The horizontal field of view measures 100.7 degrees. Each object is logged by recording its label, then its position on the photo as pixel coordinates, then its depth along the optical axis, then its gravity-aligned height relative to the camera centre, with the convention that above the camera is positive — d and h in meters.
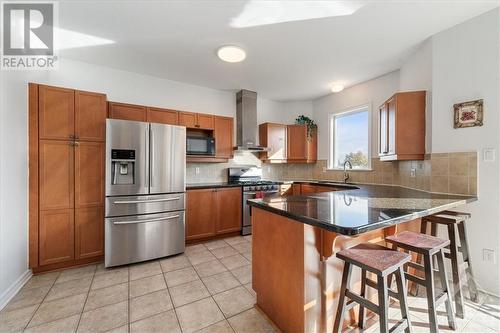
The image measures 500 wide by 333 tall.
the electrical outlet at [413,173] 2.75 -0.10
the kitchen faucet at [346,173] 4.00 -0.14
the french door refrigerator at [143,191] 2.50 -0.33
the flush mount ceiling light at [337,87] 3.48 +1.32
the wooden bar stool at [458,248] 1.74 -0.73
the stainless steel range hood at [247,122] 4.12 +0.89
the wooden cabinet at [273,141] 4.39 +0.54
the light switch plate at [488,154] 1.96 +0.11
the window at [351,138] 3.77 +0.54
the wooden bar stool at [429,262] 1.38 -0.69
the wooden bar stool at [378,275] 1.14 -0.65
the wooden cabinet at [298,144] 4.58 +0.48
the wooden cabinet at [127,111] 2.97 +0.80
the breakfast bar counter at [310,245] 1.27 -0.57
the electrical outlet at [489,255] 1.96 -0.86
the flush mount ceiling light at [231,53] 2.53 +1.41
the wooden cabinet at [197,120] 3.49 +0.79
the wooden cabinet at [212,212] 3.25 -0.77
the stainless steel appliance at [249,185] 3.72 -0.36
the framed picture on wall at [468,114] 2.03 +0.53
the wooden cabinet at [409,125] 2.51 +0.50
